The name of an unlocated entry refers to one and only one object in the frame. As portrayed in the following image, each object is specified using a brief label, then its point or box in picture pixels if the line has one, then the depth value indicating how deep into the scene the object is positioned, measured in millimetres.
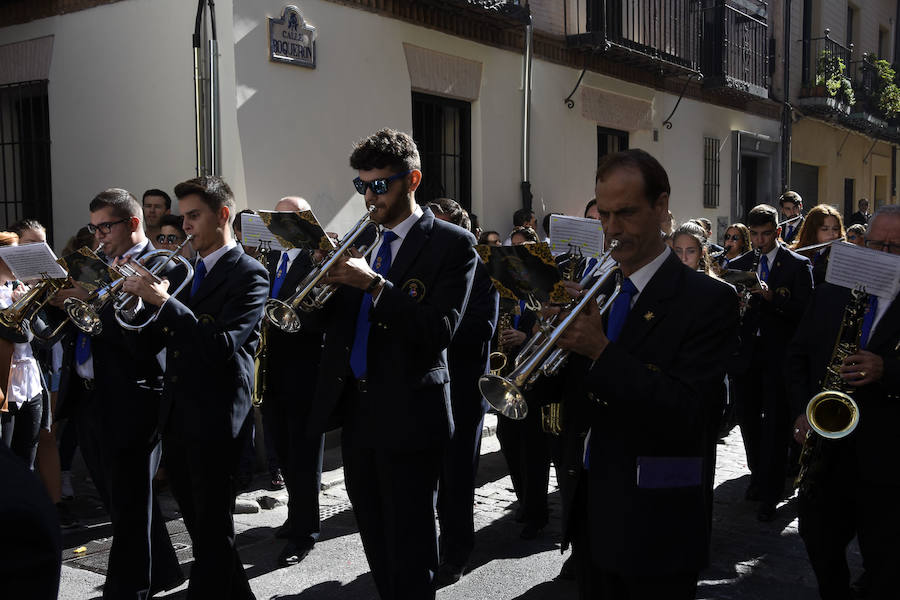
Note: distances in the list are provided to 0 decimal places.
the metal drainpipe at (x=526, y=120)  10617
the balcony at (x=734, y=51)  14633
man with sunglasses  3455
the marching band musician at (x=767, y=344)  6206
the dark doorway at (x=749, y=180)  17562
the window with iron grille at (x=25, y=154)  8922
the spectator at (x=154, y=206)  7219
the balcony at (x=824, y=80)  18391
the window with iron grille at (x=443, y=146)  9523
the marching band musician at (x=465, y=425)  4930
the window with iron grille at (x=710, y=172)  15312
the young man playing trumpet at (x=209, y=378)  3830
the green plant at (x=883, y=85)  21484
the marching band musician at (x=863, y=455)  3627
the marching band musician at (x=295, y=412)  5211
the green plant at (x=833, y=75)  18297
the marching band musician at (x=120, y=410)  4137
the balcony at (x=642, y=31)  11555
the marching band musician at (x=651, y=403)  2500
